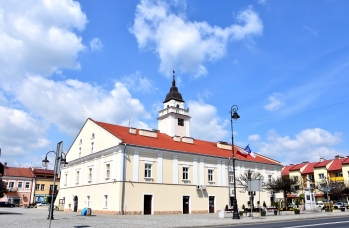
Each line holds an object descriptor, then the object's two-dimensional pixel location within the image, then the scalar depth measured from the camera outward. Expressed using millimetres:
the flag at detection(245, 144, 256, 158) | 39656
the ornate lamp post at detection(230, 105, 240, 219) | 23364
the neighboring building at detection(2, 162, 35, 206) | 70000
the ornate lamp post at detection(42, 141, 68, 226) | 13055
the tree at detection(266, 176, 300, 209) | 38875
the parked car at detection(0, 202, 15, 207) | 60094
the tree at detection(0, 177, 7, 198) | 31734
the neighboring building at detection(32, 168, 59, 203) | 73406
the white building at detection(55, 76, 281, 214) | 33969
